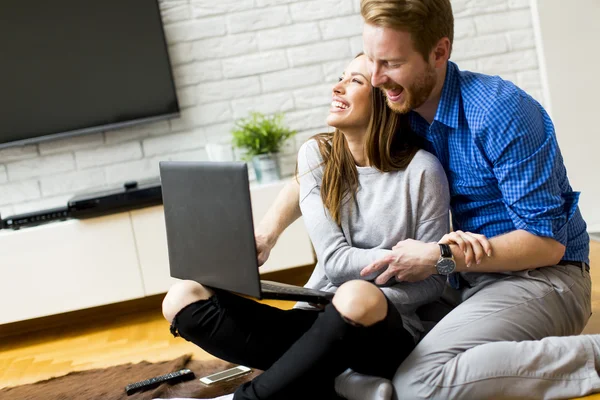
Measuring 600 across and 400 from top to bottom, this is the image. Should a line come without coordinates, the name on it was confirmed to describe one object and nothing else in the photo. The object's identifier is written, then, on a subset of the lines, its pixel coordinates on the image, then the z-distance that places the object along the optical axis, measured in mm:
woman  1826
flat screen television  3420
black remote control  2285
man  1668
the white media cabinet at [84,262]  3234
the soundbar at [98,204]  3223
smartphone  2233
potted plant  3410
